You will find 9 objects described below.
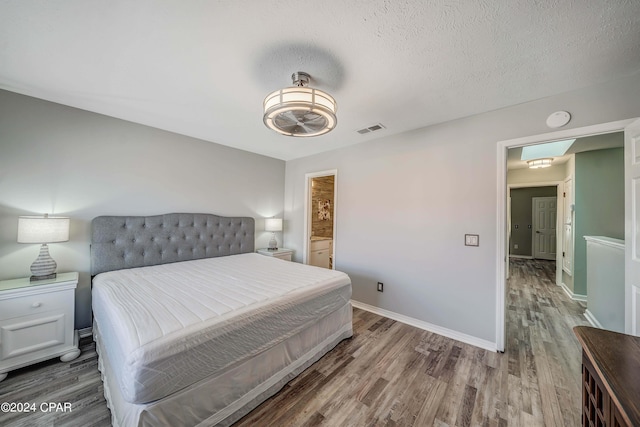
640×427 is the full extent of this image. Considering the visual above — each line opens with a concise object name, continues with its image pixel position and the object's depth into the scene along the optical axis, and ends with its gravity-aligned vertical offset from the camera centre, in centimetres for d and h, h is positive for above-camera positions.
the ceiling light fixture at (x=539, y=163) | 427 +107
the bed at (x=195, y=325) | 118 -73
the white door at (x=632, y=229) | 159 -7
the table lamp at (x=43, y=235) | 195 -23
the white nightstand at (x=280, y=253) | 382 -69
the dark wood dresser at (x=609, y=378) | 71 -57
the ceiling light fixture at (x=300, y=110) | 152 +73
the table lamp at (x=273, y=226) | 402 -23
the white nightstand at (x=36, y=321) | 178 -95
